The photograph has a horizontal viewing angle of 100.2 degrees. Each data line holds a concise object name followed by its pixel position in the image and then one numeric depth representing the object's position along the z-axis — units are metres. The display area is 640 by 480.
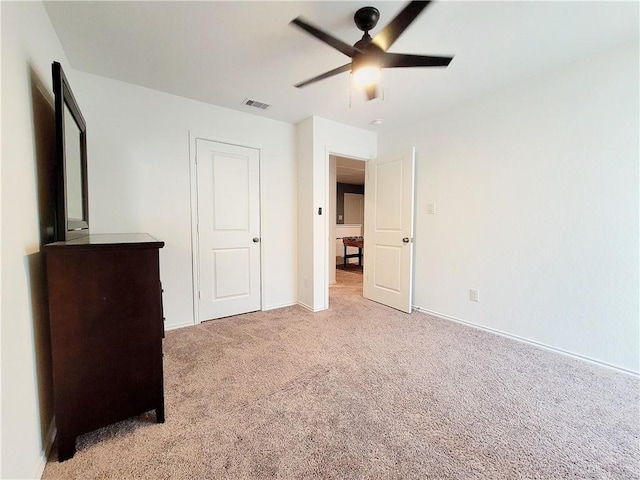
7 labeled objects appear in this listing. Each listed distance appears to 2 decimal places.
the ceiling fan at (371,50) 1.41
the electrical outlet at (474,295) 2.80
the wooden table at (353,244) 6.25
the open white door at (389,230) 3.25
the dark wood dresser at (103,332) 1.23
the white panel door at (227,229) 2.91
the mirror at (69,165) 1.28
